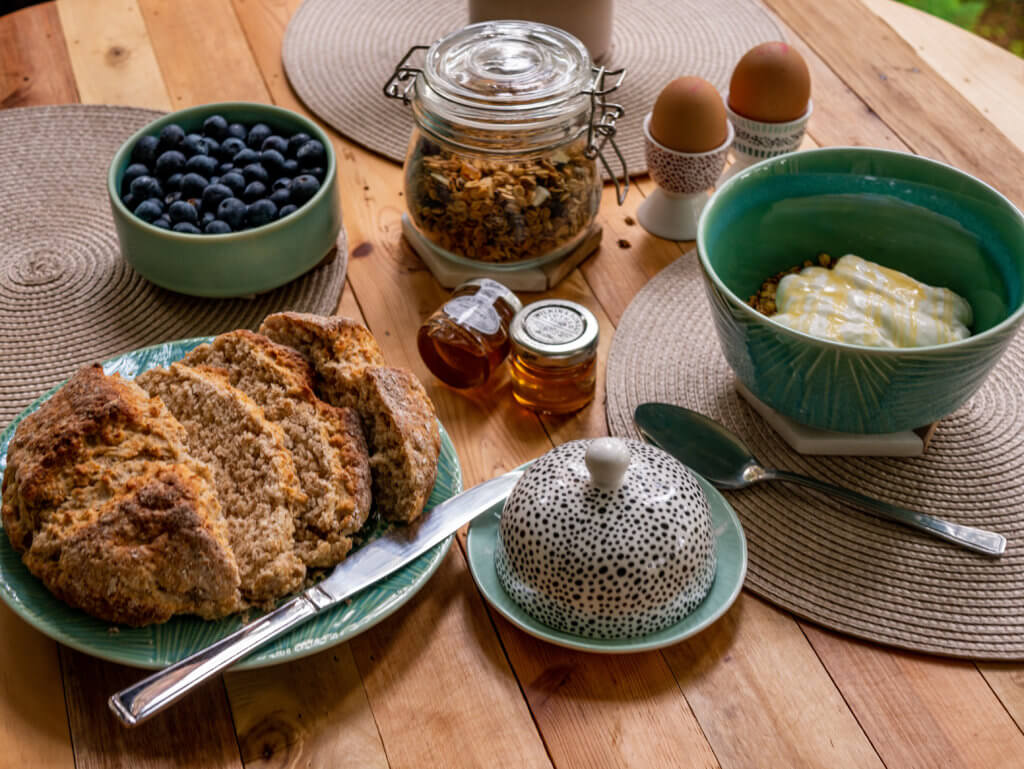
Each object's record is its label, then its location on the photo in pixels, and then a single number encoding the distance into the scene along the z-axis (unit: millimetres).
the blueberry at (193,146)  1403
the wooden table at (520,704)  906
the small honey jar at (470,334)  1225
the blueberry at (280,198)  1350
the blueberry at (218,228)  1307
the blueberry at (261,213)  1320
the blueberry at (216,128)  1438
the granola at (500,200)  1320
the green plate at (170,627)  906
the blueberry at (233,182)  1349
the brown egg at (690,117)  1393
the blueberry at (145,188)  1339
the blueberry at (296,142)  1416
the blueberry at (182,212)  1312
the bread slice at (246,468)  940
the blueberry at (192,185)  1344
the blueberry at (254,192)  1346
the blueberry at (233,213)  1315
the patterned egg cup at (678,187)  1431
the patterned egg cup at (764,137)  1447
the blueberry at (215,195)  1331
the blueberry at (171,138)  1403
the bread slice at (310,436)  973
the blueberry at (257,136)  1431
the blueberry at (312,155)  1396
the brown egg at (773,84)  1411
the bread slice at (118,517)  898
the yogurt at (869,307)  1117
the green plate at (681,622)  946
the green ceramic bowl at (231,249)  1296
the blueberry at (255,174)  1363
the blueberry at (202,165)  1369
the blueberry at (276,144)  1404
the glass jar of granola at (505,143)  1280
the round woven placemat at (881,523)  1007
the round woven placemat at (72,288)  1312
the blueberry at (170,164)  1369
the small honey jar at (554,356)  1183
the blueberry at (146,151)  1388
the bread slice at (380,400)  1023
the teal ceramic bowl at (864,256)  1028
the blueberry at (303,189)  1352
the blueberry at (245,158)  1388
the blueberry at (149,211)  1320
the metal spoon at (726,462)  1069
